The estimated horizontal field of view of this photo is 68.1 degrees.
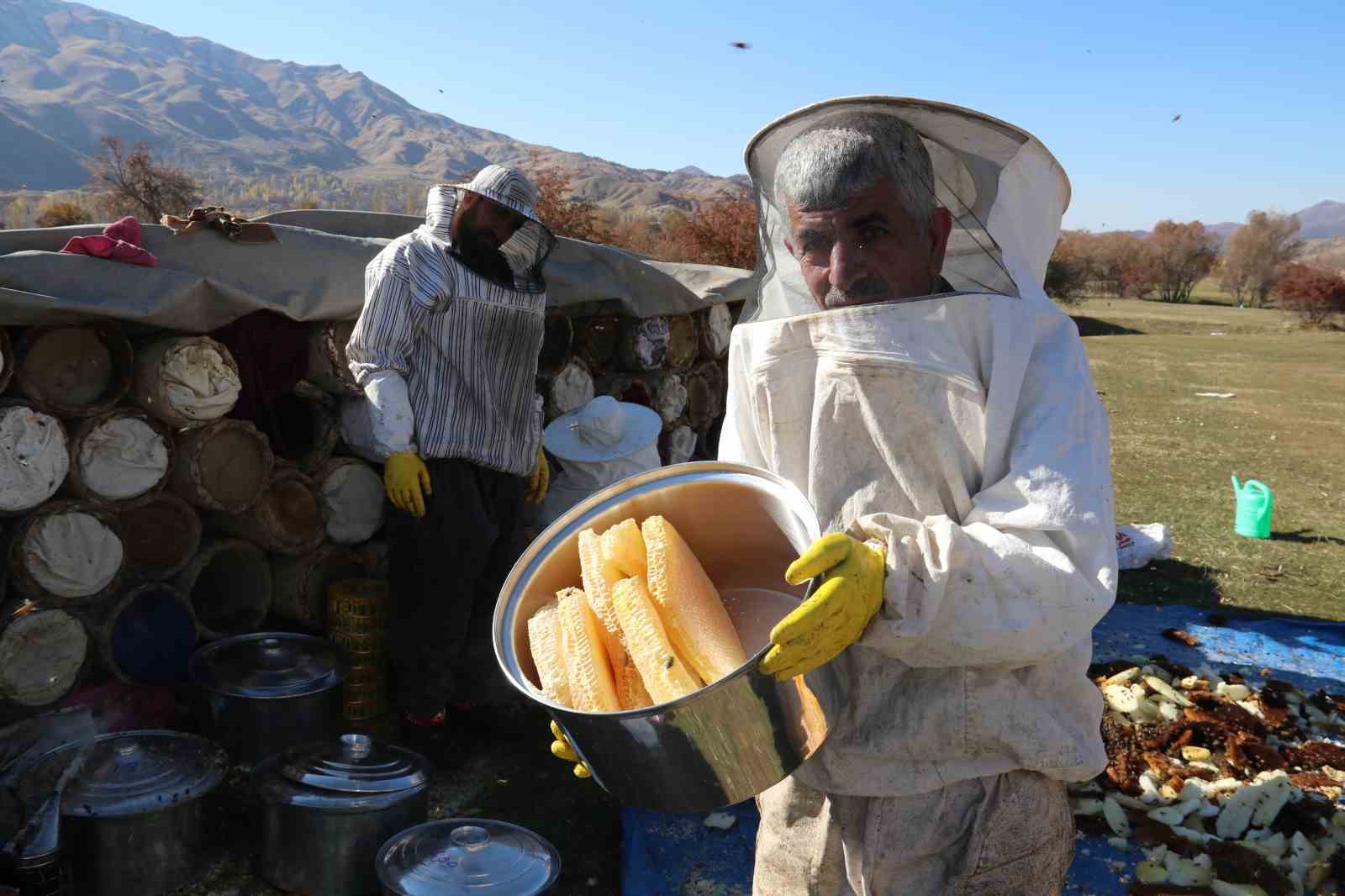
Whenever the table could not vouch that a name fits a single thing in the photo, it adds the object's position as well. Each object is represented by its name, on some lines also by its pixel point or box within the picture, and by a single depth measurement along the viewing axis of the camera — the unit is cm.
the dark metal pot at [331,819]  280
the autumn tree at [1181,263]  5231
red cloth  345
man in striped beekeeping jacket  353
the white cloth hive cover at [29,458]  313
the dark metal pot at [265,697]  338
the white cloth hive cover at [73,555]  327
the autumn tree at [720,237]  1662
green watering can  694
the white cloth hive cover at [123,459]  339
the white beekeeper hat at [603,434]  445
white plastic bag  596
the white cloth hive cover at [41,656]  322
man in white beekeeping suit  133
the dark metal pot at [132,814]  270
